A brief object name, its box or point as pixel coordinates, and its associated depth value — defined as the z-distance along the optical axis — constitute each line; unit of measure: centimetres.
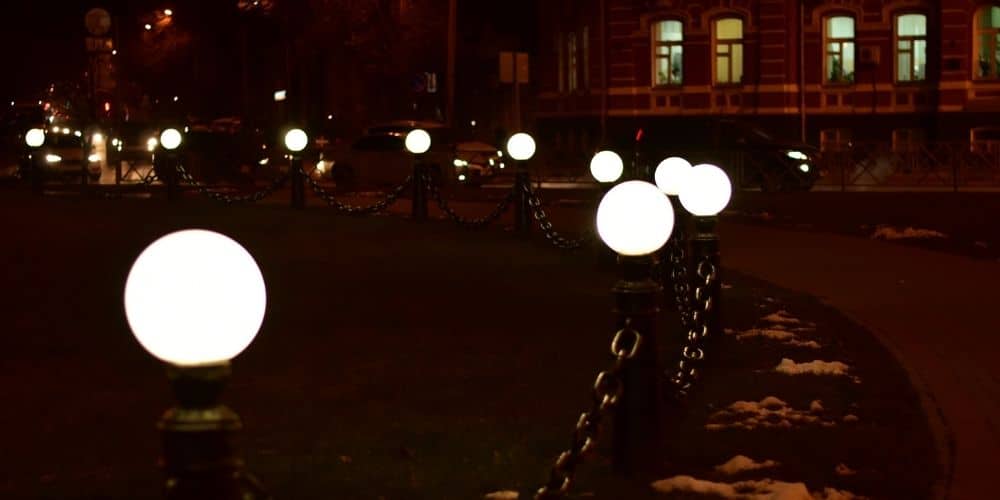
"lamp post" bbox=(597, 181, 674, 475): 675
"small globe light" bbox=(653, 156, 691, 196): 1061
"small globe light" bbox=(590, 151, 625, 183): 1399
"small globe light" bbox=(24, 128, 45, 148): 3135
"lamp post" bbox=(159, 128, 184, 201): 2820
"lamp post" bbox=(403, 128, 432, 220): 2228
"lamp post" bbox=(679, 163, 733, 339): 963
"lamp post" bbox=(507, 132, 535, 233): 1908
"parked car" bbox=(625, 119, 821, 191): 3162
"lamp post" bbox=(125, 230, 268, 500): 391
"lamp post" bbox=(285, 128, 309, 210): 2580
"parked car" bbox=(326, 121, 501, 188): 3428
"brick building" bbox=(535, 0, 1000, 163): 4416
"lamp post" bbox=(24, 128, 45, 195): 3075
